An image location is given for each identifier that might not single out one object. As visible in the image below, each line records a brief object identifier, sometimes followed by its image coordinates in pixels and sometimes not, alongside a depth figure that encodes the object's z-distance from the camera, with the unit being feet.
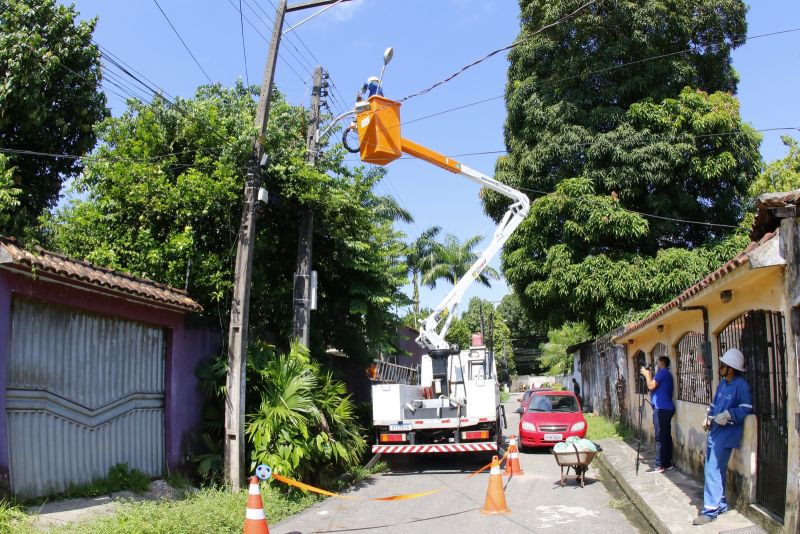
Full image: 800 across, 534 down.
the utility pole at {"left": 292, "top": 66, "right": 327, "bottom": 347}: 40.86
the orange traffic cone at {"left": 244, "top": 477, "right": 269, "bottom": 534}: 20.90
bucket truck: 38.75
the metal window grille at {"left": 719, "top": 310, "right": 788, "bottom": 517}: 22.14
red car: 51.90
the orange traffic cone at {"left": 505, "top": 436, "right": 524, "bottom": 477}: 40.57
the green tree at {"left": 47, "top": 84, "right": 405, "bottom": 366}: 37.93
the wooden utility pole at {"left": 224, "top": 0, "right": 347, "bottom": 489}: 32.14
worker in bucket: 38.17
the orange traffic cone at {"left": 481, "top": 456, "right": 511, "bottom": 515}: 29.12
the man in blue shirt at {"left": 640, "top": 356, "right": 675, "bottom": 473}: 36.37
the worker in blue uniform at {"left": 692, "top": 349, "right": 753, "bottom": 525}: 23.27
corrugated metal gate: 24.41
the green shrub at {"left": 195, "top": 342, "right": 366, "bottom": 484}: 33.17
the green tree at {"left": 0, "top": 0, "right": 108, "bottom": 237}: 43.86
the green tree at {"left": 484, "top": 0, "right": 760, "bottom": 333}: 68.33
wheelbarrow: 35.17
